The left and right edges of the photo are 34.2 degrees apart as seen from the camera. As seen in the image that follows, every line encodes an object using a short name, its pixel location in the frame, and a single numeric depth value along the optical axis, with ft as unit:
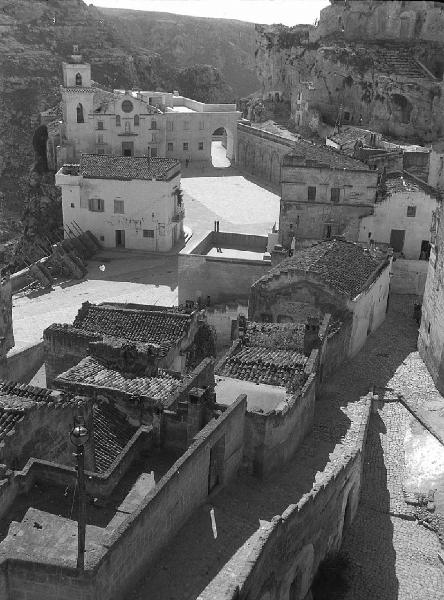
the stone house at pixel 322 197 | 127.54
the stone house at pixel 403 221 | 126.72
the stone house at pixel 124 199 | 152.87
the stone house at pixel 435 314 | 91.66
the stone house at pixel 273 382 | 61.52
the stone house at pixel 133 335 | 75.25
